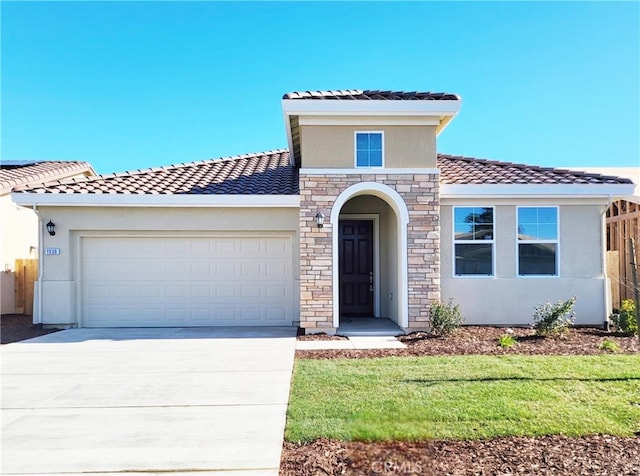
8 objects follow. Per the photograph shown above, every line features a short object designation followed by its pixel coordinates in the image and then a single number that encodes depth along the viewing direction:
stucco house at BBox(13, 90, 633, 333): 9.29
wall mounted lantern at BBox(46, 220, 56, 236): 10.30
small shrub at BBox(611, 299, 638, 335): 9.14
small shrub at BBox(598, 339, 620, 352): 7.62
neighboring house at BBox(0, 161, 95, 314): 12.84
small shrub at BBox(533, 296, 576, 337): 8.84
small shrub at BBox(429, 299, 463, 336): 8.88
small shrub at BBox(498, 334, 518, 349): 7.98
